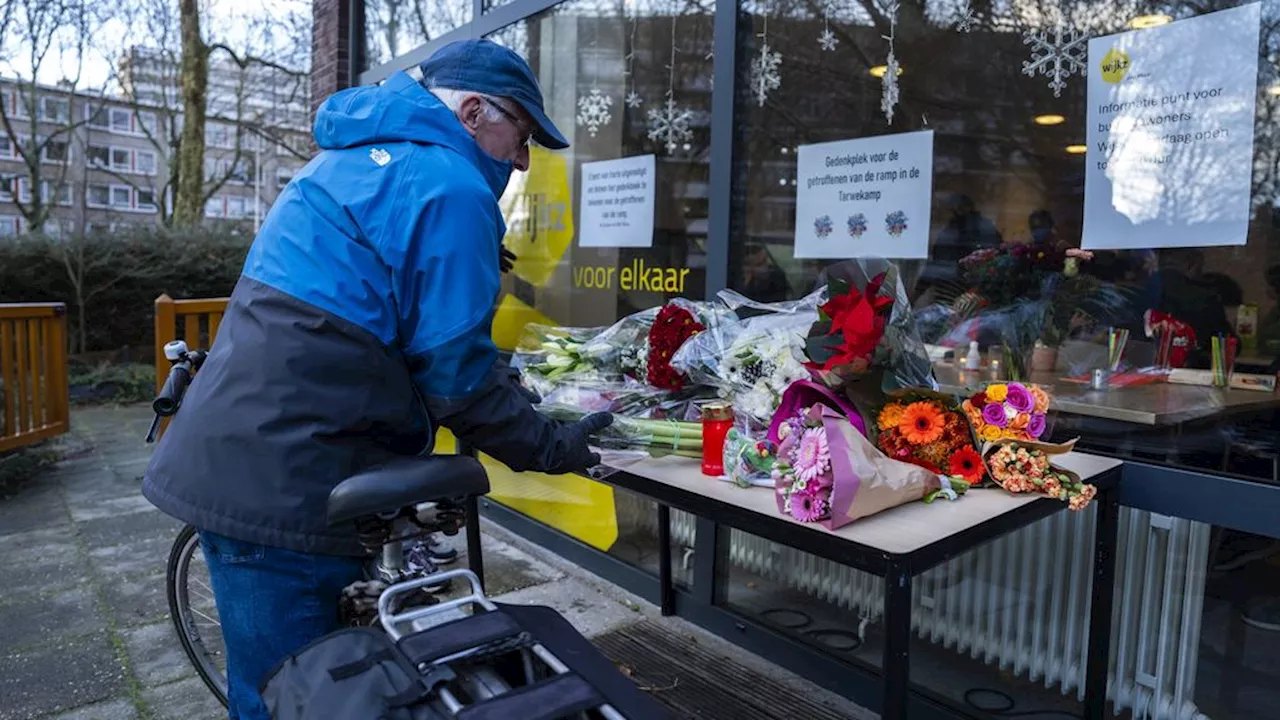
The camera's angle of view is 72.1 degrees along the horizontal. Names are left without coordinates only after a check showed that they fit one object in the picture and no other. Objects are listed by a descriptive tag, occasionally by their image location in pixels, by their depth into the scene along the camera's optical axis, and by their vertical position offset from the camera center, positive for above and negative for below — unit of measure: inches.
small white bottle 118.3 -9.3
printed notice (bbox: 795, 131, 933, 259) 121.8 +13.0
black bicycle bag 50.6 -24.8
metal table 66.8 -20.2
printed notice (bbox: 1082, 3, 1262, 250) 92.8 +17.9
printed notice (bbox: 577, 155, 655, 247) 165.3 +14.7
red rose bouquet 104.2 -7.1
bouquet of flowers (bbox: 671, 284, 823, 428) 90.7 -8.1
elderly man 66.1 -6.9
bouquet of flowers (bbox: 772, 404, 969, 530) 71.1 -16.1
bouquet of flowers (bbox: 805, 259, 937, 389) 78.1 -4.4
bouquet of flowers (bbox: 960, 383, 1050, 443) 89.1 -12.5
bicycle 52.3 -23.9
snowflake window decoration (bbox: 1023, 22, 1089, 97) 105.8 +29.1
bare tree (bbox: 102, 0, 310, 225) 590.2 +158.3
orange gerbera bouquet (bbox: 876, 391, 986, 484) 82.4 -13.8
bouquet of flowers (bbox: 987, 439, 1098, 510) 81.7 -17.0
